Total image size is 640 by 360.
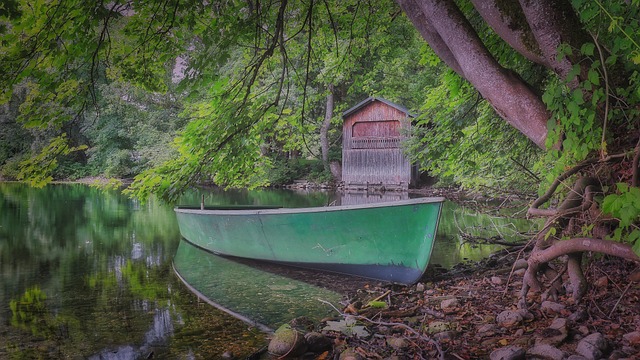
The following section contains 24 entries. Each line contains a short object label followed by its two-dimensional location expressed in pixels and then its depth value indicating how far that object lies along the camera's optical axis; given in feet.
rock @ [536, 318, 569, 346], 10.49
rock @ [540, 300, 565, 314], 12.05
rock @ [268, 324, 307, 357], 12.98
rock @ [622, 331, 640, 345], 9.71
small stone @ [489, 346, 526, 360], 9.95
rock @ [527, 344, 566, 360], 9.82
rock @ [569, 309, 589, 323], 11.24
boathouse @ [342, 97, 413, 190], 85.30
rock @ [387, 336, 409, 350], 12.09
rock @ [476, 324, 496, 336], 12.03
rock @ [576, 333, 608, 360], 9.43
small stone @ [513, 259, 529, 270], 18.38
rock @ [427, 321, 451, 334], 12.81
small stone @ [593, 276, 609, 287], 12.37
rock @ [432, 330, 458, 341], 12.15
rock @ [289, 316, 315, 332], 15.61
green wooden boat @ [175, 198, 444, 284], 20.85
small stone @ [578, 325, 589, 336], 10.61
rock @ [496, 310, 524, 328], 12.12
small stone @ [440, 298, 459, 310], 15.20
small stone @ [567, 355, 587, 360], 9.38
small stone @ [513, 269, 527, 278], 17.49
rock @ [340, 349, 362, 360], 11.53
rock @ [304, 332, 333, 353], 13.14
